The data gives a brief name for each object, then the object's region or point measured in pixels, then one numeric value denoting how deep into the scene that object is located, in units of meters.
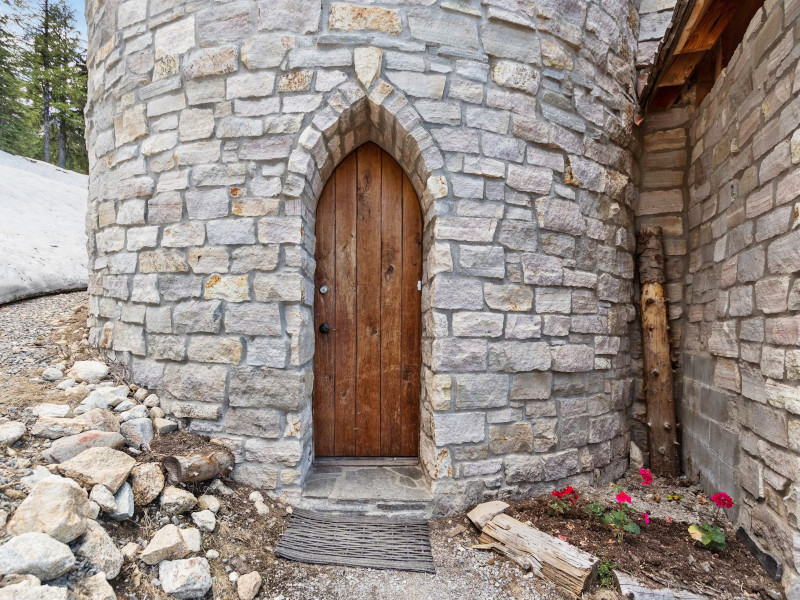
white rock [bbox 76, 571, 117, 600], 1.50
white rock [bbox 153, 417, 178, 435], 2.57
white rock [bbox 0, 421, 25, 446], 2.07
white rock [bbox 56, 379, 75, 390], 2.67
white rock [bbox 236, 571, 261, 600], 1.90
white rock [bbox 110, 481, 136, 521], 1.90
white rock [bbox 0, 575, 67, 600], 1.28
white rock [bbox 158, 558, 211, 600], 1.75
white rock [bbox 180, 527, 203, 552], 1.99
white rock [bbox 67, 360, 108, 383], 2.81
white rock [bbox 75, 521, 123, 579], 1.61
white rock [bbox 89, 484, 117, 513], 1.86
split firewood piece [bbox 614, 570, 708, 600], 1.97
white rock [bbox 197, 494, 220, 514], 2.27
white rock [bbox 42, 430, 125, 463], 2.06
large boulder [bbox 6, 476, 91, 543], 1.54
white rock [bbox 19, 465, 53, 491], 1.82
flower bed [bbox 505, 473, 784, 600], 2.10
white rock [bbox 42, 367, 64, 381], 2.77
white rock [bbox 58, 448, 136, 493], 1.93
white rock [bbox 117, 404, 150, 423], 2.52
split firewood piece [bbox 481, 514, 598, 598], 2.04
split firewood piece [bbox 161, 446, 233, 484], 2.26
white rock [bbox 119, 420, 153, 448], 2.39
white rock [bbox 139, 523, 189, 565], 1.81
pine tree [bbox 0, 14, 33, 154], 11.05
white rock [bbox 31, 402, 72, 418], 2.34
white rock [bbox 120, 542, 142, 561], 1.77
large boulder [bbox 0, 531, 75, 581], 1.38
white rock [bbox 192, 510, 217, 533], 2.14
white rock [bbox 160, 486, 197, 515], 2.11
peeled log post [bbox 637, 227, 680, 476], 3.38
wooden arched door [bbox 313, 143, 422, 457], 3.06
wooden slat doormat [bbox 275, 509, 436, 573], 2.23
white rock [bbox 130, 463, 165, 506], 2.05
